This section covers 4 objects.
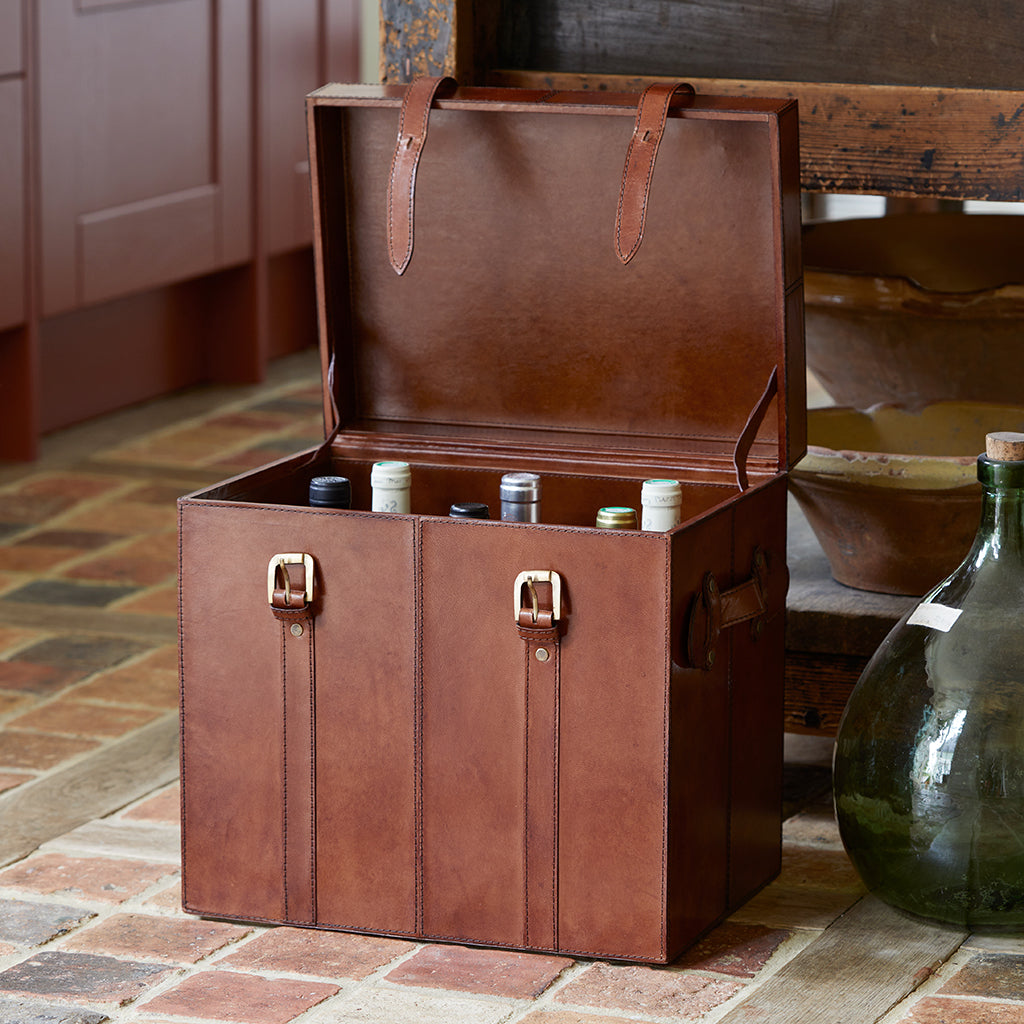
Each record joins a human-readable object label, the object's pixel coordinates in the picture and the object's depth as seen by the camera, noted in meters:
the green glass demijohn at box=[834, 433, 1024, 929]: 3.15
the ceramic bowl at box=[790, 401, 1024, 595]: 3.45
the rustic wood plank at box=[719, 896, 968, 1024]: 3.09
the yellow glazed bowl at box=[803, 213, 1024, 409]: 3.60
